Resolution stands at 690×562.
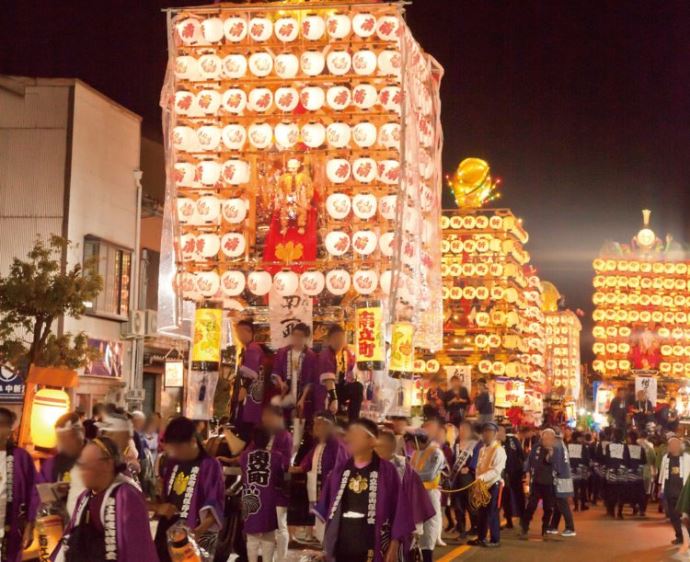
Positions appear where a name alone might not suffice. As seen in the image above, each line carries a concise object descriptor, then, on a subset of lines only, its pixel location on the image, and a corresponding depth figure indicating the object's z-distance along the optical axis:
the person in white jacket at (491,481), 17.25
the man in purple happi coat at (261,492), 11.15
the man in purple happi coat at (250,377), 13.70
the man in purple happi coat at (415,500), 8.47
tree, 22.86
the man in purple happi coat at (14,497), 8.38
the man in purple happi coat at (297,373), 13.98
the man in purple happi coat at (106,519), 5.75
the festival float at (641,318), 73.25
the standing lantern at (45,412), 15.10
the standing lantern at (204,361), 18.89
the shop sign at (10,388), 24.97
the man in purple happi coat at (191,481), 8.07
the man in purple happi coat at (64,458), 8.50
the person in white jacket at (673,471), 19.58
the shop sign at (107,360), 29.53
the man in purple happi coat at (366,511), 8.23
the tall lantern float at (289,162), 21.34
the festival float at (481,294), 57.91
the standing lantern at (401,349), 20.56
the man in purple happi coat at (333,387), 13.98
